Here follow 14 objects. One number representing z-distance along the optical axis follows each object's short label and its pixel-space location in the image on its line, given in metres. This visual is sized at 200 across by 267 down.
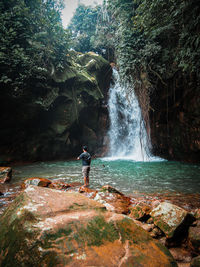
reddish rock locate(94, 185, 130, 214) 3.46
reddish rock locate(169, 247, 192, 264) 1.99
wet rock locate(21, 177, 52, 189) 4.96
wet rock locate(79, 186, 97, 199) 4.51
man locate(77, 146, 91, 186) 5.73
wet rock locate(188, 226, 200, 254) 2.04
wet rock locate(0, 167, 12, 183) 6.07
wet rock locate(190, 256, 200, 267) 1.55
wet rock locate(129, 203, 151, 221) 3.02
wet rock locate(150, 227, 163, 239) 2.49
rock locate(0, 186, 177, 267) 1.24
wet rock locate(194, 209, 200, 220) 2.67
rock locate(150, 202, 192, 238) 2.31
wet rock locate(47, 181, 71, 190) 5.16
